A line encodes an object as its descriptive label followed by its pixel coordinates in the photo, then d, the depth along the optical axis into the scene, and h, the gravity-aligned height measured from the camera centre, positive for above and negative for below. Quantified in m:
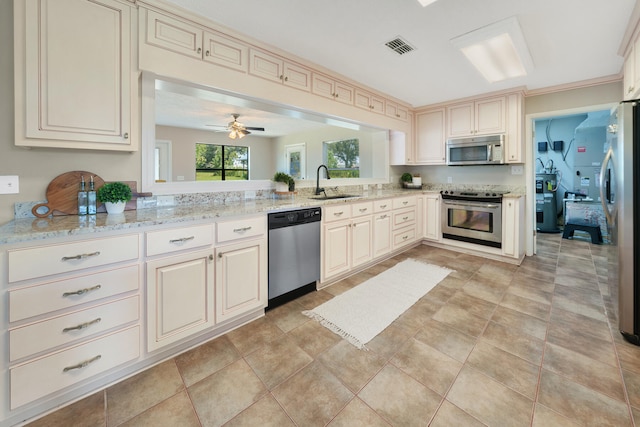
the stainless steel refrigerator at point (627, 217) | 1.85 -0.04
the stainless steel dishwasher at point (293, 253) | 2.28 -0.38
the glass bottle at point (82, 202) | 1.71 +0.05
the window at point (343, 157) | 5.94 +1.22
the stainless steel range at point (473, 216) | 3.68 -0.08
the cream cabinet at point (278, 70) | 2.38 +1.32
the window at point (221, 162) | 7.26 +1.35
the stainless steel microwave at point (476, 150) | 3.74 +0.88
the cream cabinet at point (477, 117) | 3.80 +1.38
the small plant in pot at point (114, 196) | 1.74 +0.09
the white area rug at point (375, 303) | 2.08 -0.84
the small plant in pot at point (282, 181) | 2.85 +0.31
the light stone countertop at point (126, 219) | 1.27 -0.06
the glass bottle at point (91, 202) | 1.73 +0.05
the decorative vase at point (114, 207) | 1.76 +0.02
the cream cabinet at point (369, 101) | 3.48 +1.47
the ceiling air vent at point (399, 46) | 2.40 +1.51
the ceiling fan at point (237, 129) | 5.26 +1.59
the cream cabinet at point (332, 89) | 2.90 +1.39
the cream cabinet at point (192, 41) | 1.88 +1.27
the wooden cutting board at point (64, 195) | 1.64 +0.09
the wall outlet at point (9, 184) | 1.55 +0.14
